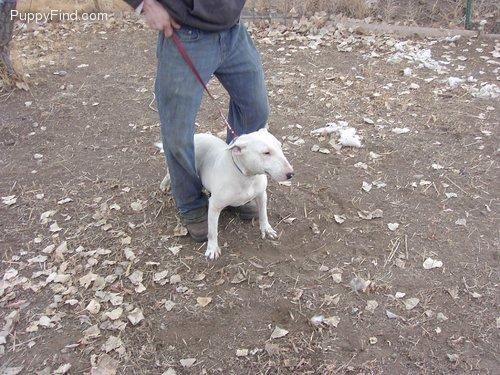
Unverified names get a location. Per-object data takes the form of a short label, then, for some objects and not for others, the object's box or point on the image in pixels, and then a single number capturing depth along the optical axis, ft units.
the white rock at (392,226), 11.14
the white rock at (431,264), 10.09
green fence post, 19.99
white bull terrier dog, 8.97
